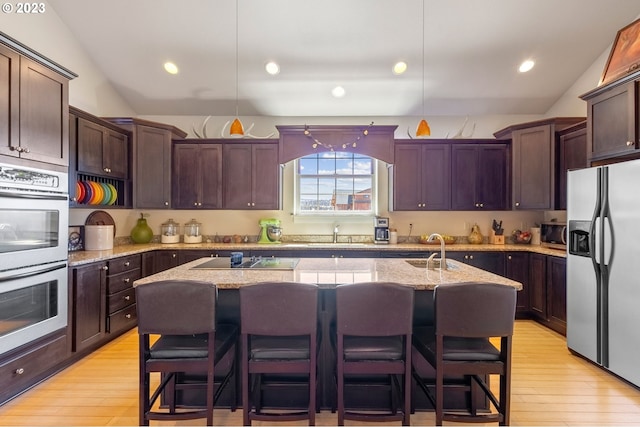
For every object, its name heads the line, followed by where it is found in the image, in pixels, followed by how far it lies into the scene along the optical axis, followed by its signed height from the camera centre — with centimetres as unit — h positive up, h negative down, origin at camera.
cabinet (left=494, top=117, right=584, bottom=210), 386 +69
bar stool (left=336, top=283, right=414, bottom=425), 172 -64
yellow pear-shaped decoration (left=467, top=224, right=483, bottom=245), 460 -31
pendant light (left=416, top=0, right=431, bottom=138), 298 +81
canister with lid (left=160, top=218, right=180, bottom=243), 451 -26
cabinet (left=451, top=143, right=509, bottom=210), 438 +55
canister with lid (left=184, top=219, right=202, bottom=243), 459 -26
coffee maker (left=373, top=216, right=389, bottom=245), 450 -24
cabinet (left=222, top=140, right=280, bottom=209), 448 +61
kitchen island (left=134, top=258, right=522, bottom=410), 201 -59
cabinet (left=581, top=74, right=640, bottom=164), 256 +83
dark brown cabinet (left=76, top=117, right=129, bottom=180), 332 +74
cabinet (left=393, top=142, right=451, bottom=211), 442 +55
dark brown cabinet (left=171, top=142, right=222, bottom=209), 447 +53
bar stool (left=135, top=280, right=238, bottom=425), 172 -63
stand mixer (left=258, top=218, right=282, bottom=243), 458 -25
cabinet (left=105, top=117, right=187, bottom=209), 405 +71
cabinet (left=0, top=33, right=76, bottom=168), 221 +83
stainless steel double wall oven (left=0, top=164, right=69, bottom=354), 216 -29
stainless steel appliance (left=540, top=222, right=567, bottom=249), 394 -25
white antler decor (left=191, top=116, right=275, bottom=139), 470 +125
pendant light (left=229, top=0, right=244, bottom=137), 299 +81
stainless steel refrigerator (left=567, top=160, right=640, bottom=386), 238 -42
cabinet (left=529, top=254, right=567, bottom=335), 347 -88
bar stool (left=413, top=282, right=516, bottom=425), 170 -63
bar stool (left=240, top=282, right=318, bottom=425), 173 -63
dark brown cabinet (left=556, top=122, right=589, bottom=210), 355 +72
